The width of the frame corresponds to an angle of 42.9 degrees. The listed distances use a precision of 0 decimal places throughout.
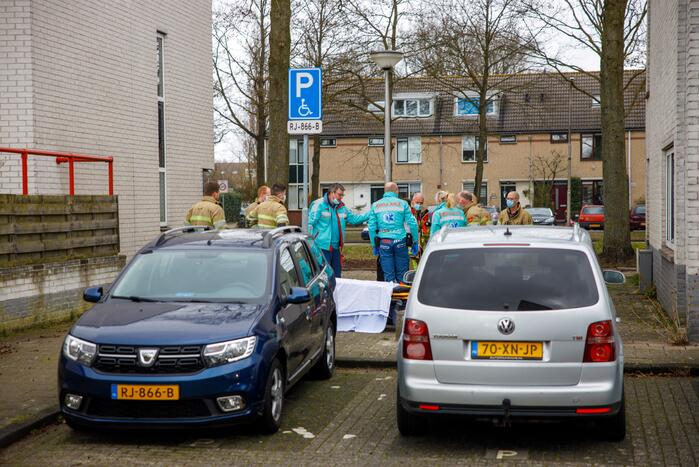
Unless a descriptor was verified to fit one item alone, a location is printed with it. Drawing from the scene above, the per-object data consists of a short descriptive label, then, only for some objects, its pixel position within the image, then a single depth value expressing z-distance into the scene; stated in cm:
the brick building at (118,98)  1278
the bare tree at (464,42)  3192
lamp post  1631
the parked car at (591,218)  4517
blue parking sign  1126
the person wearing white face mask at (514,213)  1439
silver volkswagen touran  604
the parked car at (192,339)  651
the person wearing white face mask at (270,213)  1338
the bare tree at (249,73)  3134
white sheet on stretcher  1202
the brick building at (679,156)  1051
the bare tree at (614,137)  1975
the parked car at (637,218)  4409
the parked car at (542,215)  3909
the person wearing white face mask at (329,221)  1376
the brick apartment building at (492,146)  5347
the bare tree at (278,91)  1547
